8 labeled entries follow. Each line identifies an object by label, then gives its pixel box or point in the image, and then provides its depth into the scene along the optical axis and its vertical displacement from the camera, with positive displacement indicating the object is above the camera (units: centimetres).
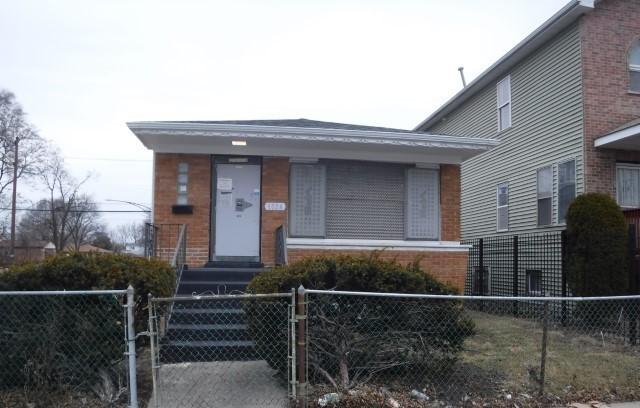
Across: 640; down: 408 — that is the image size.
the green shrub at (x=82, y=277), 605 -46
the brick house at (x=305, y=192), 1059 +89
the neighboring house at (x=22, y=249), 3768 -129
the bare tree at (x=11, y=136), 4562 +796
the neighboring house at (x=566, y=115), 1273 +305
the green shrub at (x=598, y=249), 1012 -16
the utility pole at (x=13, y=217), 3578 +107
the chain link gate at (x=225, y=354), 561 -141
